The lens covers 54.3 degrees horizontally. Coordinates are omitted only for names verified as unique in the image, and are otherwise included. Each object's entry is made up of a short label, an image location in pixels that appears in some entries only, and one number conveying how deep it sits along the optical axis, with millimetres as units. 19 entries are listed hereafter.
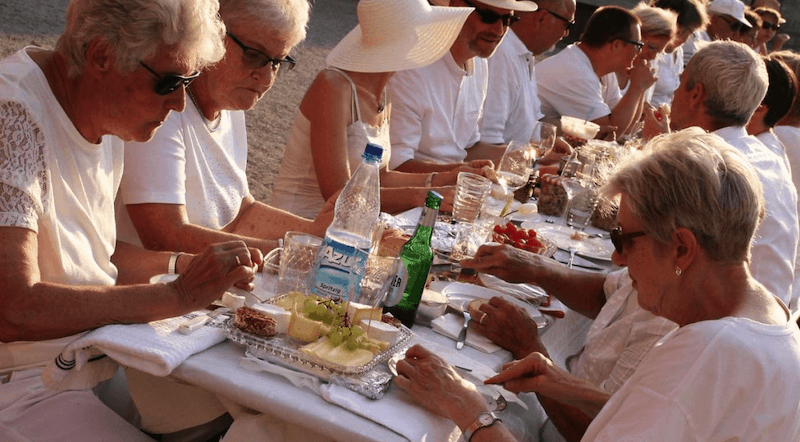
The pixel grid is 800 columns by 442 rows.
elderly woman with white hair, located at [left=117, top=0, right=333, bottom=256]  2629
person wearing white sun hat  3678
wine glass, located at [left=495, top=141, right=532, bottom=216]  4203
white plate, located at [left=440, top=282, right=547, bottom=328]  2580
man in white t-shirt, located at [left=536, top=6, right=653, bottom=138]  6773
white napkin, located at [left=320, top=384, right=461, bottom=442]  1709
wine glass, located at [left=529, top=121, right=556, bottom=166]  4656
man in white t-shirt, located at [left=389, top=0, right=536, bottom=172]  4723
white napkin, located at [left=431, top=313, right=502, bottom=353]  2312
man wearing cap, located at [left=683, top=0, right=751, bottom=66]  10641
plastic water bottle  2104
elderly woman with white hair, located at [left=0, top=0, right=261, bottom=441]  1823
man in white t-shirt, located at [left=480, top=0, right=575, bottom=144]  6156
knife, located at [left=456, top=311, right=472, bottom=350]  2266
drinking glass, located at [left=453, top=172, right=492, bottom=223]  3494
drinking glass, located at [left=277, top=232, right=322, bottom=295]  2195
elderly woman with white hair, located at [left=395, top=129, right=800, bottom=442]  1750
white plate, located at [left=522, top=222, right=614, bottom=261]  3574
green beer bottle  2275
